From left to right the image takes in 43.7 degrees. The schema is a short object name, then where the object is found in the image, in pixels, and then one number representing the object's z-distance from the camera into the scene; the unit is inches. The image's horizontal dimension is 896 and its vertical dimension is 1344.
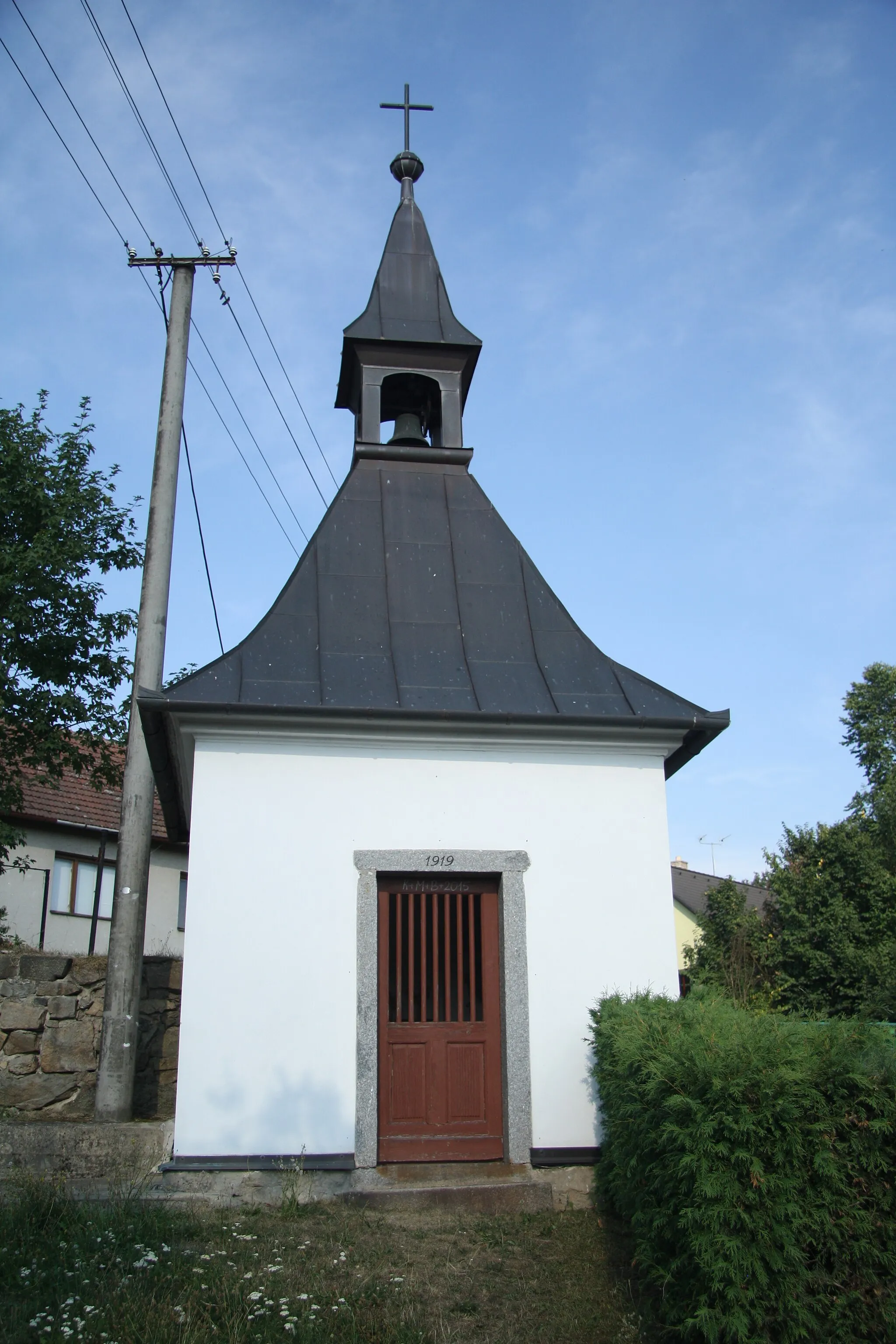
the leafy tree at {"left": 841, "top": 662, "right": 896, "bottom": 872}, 1235.2
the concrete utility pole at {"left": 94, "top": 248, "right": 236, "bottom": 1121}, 359.3
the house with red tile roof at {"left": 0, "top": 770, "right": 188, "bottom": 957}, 812.0
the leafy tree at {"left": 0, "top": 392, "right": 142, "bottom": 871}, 537.6
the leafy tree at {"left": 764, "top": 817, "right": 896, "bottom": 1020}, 714.8
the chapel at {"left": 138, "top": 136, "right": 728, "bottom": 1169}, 311.7
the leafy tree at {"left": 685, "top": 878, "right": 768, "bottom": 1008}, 732.0
